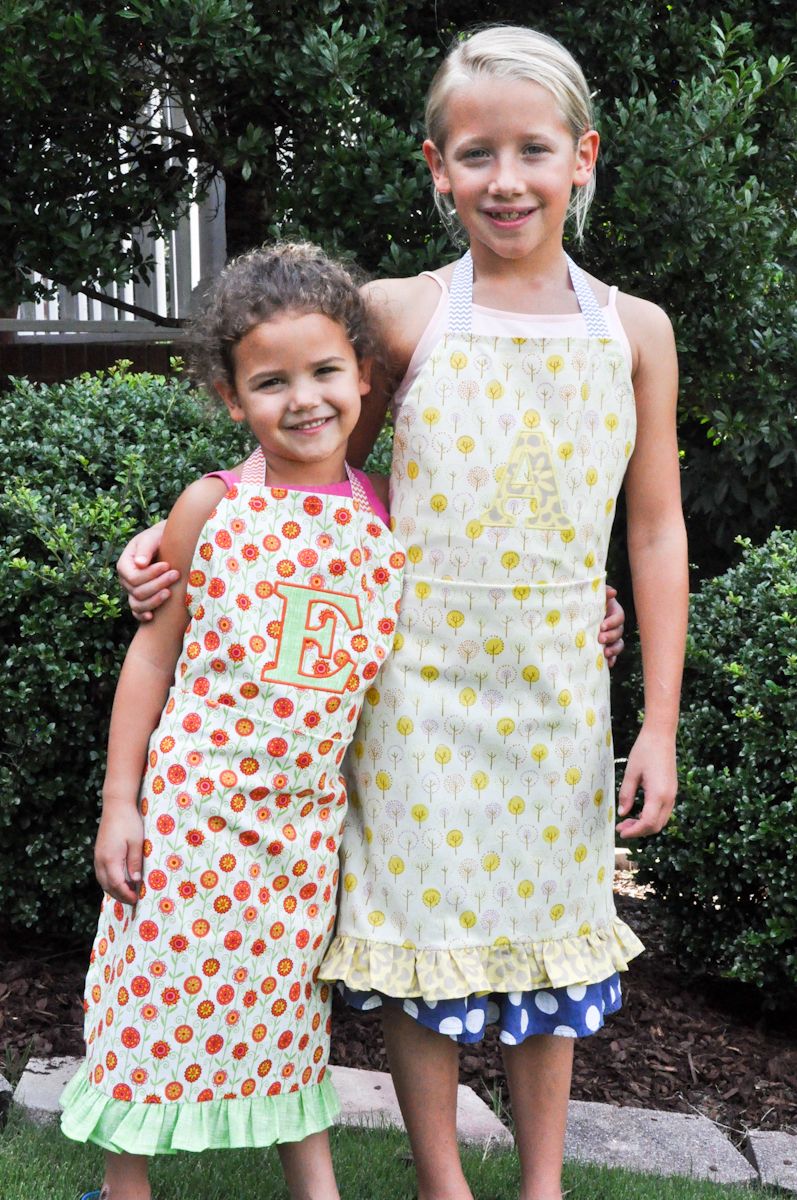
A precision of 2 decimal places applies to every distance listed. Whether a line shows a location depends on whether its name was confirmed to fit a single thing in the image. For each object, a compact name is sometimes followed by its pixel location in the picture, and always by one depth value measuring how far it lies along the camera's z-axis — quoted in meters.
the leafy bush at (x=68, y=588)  2.92
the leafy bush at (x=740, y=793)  3.26
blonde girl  2.22
